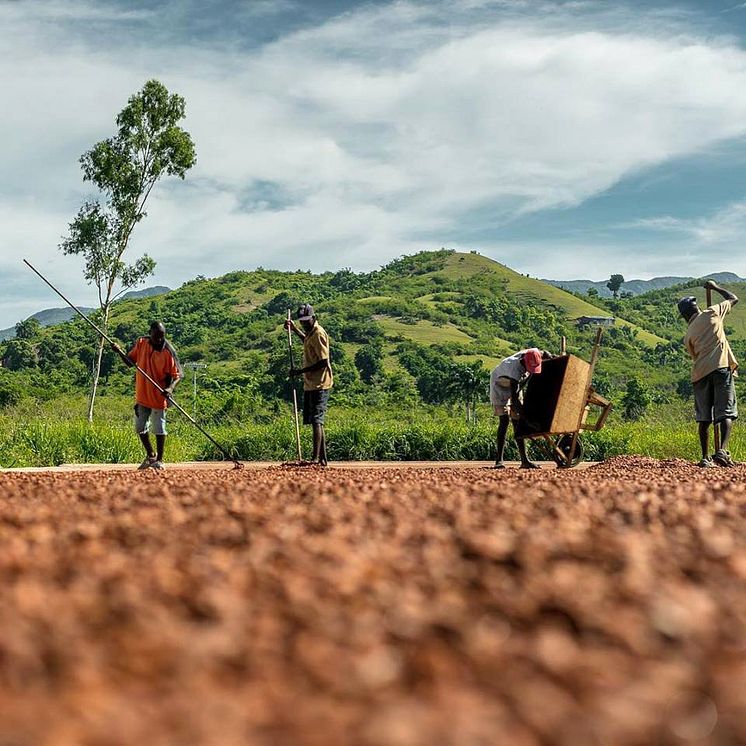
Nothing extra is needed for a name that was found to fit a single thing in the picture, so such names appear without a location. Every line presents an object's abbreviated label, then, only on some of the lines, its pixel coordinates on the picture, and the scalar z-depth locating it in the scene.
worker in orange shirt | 9.00
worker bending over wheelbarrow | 9.16
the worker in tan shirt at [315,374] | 9.41
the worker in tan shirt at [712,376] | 8.34
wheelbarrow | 8.88
